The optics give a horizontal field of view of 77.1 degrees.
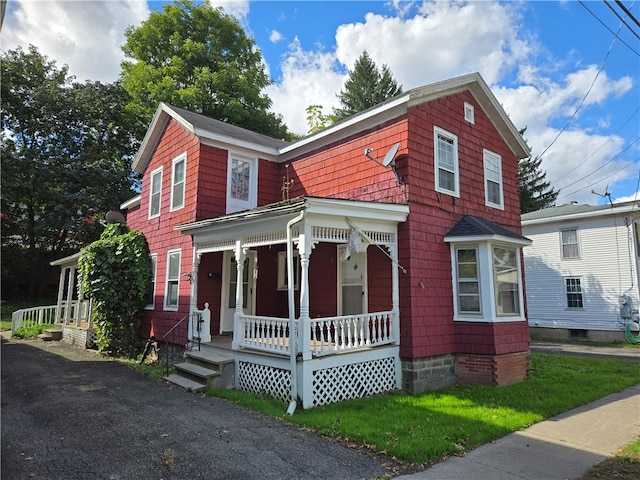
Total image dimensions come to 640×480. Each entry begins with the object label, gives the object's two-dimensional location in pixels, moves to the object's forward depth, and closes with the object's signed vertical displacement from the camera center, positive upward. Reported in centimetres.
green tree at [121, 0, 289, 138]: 2444 +1444
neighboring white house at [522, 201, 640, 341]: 1795 +122
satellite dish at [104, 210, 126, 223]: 1410 +266
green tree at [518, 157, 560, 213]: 3456 +931
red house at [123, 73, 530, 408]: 772 +114
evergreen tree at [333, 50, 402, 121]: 3206 +1670
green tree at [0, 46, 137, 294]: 2206 +747
